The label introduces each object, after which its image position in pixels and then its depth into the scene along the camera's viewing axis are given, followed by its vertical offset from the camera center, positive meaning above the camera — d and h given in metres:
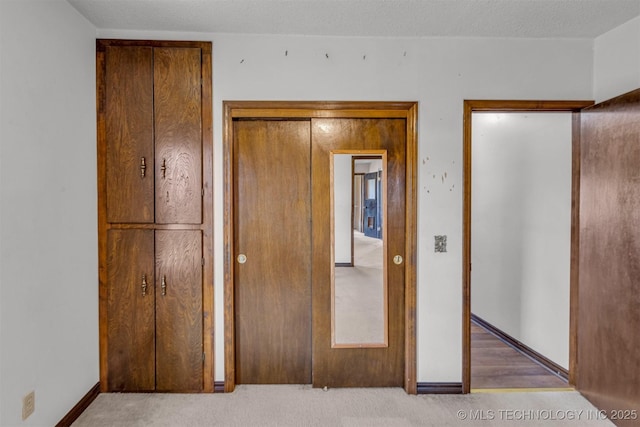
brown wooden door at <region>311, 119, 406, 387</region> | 2.47 -0.40
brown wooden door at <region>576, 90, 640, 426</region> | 1.97 -0.30
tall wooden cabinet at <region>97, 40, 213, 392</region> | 2.34 -0.04
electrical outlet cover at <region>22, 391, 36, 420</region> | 1.71 -0.99
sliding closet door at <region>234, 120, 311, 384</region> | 2.50 -0.34
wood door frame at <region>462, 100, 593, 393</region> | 2.39 +0.17
